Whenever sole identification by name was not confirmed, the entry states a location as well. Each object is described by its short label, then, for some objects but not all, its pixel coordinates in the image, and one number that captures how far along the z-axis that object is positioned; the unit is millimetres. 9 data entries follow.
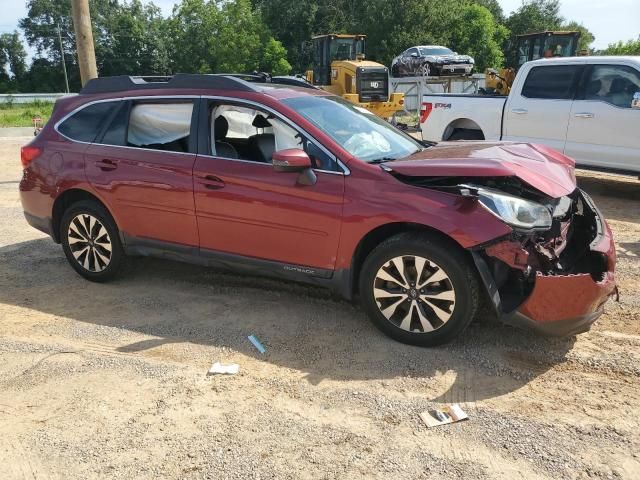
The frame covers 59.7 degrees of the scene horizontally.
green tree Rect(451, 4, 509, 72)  45062
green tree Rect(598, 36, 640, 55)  39250
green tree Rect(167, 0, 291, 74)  53094
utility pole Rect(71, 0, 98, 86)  9867
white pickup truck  7645
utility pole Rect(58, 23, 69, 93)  71062
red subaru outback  3514
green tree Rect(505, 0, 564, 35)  55375
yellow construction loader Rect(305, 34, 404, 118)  19109
